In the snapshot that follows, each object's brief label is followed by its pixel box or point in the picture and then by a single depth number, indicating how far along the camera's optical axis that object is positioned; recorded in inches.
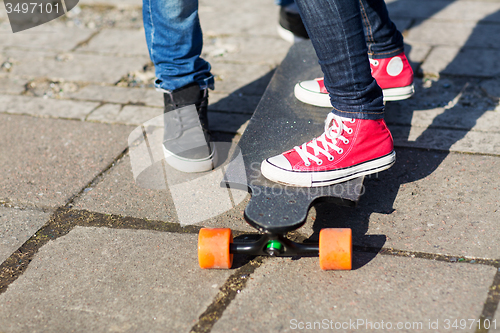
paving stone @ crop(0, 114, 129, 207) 74.5
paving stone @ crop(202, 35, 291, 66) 118.0
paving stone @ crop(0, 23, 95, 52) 129.1
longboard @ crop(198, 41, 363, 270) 54.4
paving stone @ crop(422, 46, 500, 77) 104.6
